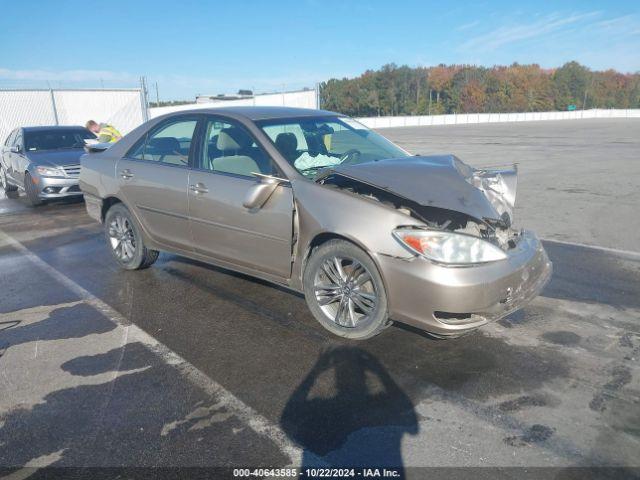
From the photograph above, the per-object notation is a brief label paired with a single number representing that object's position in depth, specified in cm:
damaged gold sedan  337
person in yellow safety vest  1148
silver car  998
